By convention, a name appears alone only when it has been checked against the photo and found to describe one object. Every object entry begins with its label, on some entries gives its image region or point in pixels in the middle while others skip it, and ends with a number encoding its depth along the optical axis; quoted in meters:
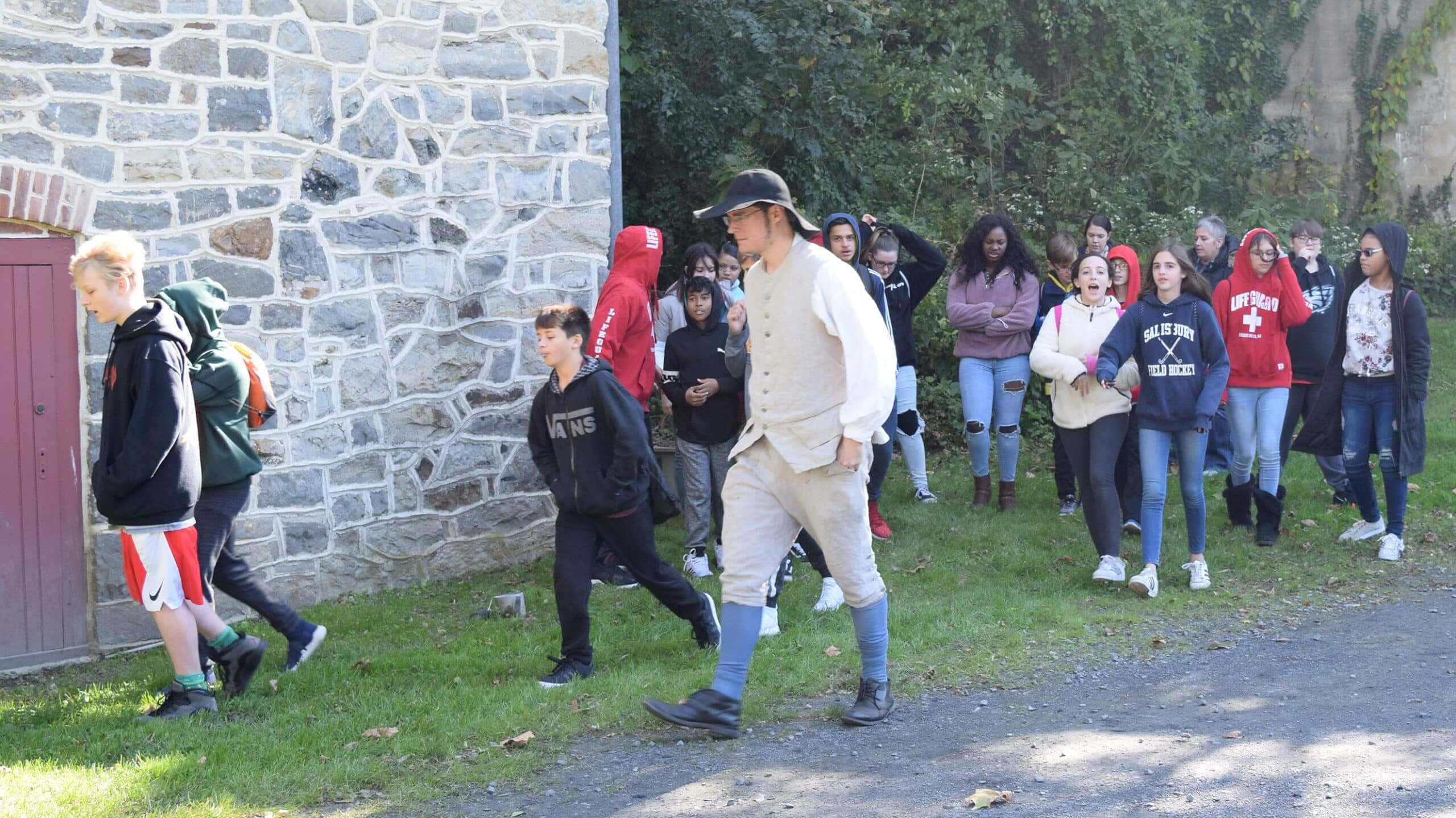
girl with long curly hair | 8.95
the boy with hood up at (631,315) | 7.41
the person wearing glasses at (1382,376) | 7.68
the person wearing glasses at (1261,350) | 8.10
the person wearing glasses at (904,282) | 8.75
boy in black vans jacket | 5.84
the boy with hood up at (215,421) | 5.73
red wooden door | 6.71
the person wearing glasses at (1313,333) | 8.97
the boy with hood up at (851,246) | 7.92
